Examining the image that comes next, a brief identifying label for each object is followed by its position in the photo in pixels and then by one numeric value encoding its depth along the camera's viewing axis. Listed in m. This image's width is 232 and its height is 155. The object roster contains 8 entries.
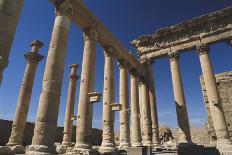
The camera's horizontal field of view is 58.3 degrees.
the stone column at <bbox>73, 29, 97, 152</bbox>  13.22
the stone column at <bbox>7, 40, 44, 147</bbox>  16.19
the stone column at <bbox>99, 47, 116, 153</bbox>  15.36
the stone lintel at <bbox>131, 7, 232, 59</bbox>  21.83
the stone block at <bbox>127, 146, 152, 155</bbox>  10.68
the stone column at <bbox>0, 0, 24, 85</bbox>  6.02
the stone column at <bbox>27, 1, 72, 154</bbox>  10.14
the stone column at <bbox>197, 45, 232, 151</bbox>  18.61
